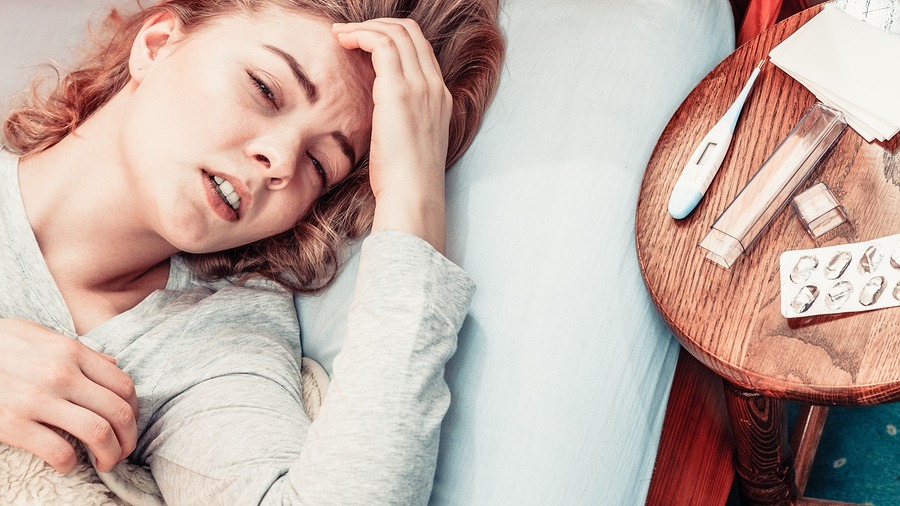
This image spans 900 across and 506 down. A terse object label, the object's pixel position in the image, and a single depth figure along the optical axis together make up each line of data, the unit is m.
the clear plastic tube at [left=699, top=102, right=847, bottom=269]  0.93
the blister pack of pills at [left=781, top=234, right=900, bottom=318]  0.85
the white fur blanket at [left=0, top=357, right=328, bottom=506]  0.96
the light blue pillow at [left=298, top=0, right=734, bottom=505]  0.98
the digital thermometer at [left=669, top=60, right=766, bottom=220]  0.97
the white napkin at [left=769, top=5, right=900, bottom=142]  0.96
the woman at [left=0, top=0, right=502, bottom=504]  0.90
